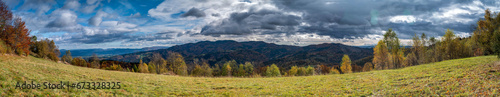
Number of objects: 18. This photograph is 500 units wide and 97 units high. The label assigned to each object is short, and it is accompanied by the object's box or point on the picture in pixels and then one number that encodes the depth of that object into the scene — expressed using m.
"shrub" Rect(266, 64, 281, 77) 83.34
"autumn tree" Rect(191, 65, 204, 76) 84.51
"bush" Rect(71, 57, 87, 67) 77.74
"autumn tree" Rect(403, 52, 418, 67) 62.79
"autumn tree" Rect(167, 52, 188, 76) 76.00
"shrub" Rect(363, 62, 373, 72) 97.31
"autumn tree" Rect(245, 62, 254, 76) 106.31
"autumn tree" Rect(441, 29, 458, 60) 54.67
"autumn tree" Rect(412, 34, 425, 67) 62.78
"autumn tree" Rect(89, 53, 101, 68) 86.59
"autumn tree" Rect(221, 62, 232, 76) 91.15
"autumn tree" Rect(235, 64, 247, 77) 90.54
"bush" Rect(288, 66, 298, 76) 93.53
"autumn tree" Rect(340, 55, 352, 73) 74.63
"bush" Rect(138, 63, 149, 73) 80.44
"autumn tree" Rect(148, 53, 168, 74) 85.41
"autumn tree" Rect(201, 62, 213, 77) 85.03
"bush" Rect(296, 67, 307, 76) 97.56
